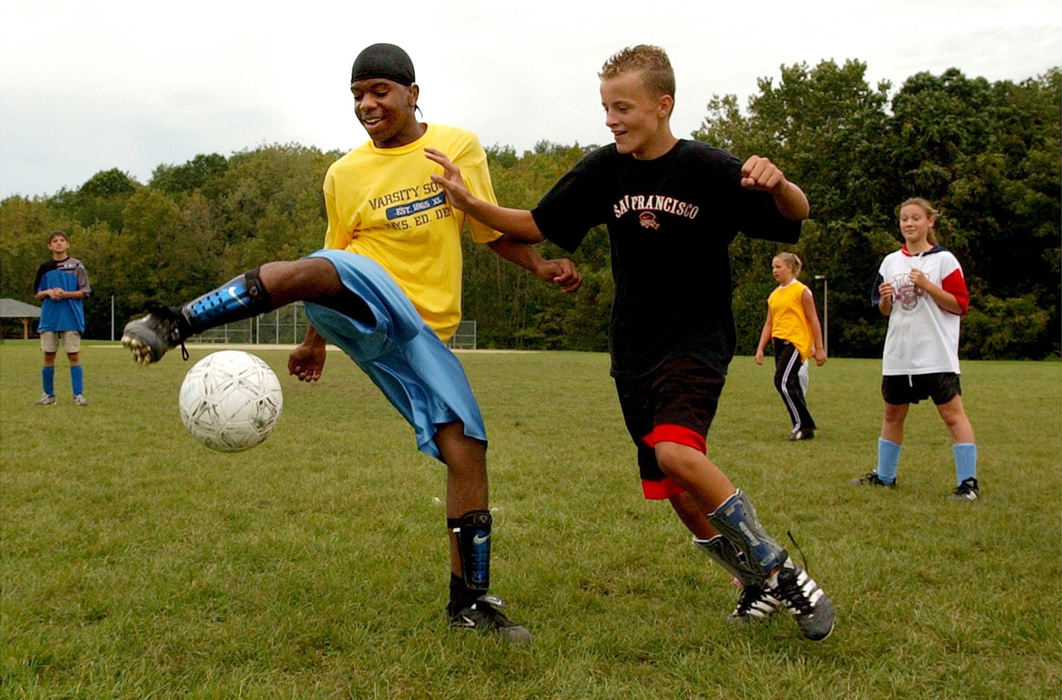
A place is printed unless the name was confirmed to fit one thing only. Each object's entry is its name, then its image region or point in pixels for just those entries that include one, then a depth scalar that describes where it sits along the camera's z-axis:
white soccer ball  3.53
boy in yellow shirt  3.65
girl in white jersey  6.80
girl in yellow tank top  10.09
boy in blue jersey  12.03
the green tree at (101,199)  85.44
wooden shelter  67.81
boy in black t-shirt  3.52
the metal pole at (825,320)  44.28
